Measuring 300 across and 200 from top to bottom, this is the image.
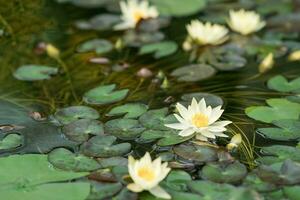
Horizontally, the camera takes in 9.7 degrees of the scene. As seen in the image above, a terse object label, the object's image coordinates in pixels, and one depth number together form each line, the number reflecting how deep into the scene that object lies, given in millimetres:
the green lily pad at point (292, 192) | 3288
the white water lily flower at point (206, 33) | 3812
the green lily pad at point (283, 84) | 3627
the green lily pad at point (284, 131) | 3455
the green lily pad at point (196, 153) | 3366
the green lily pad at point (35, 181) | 3281
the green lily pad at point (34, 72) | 3670
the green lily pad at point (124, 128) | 3446
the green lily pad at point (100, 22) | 3923
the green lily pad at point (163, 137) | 3415
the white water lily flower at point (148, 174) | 3273
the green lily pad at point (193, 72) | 3683
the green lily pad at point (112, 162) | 3356
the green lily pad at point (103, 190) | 3275
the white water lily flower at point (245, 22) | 3874
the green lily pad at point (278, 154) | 3384
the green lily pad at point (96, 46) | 3802
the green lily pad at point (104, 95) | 3565
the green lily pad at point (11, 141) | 3425
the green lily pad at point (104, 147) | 3389
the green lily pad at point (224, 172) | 3317
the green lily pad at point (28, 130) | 3425
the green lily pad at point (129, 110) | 3505
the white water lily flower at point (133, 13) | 3908
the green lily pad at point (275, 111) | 3512
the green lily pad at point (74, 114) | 3496
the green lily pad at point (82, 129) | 3441
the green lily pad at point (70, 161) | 3349
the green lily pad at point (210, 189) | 3279
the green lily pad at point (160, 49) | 3801
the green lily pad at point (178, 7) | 4001
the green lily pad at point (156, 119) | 3465
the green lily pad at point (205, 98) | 3549
